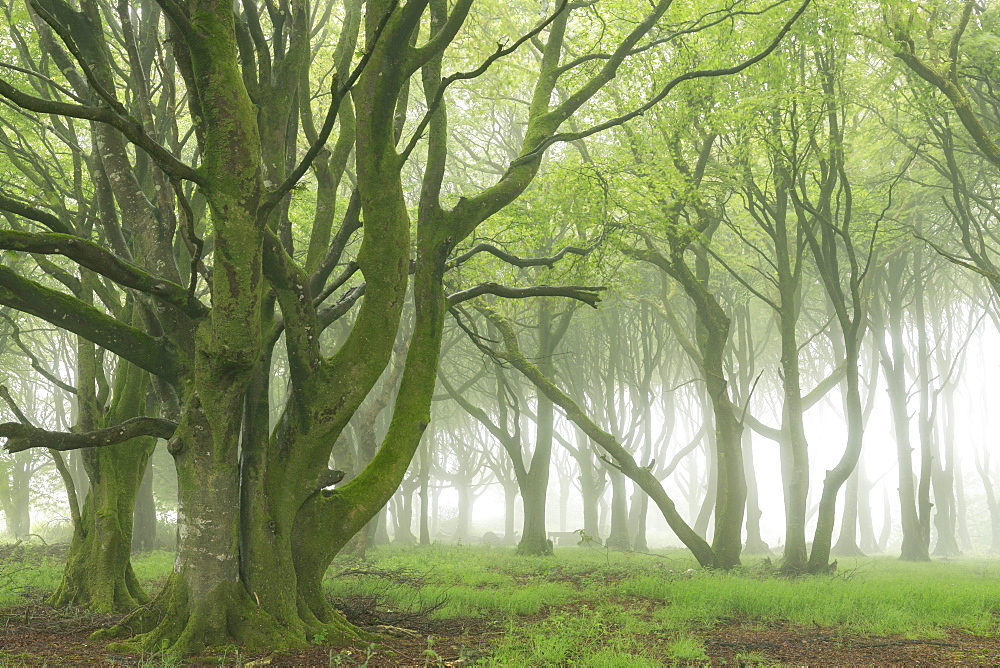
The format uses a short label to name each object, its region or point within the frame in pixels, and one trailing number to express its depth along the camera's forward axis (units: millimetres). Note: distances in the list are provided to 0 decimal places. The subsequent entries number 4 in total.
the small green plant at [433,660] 4906
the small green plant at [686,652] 5977
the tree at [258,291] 5297
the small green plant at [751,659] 5828
